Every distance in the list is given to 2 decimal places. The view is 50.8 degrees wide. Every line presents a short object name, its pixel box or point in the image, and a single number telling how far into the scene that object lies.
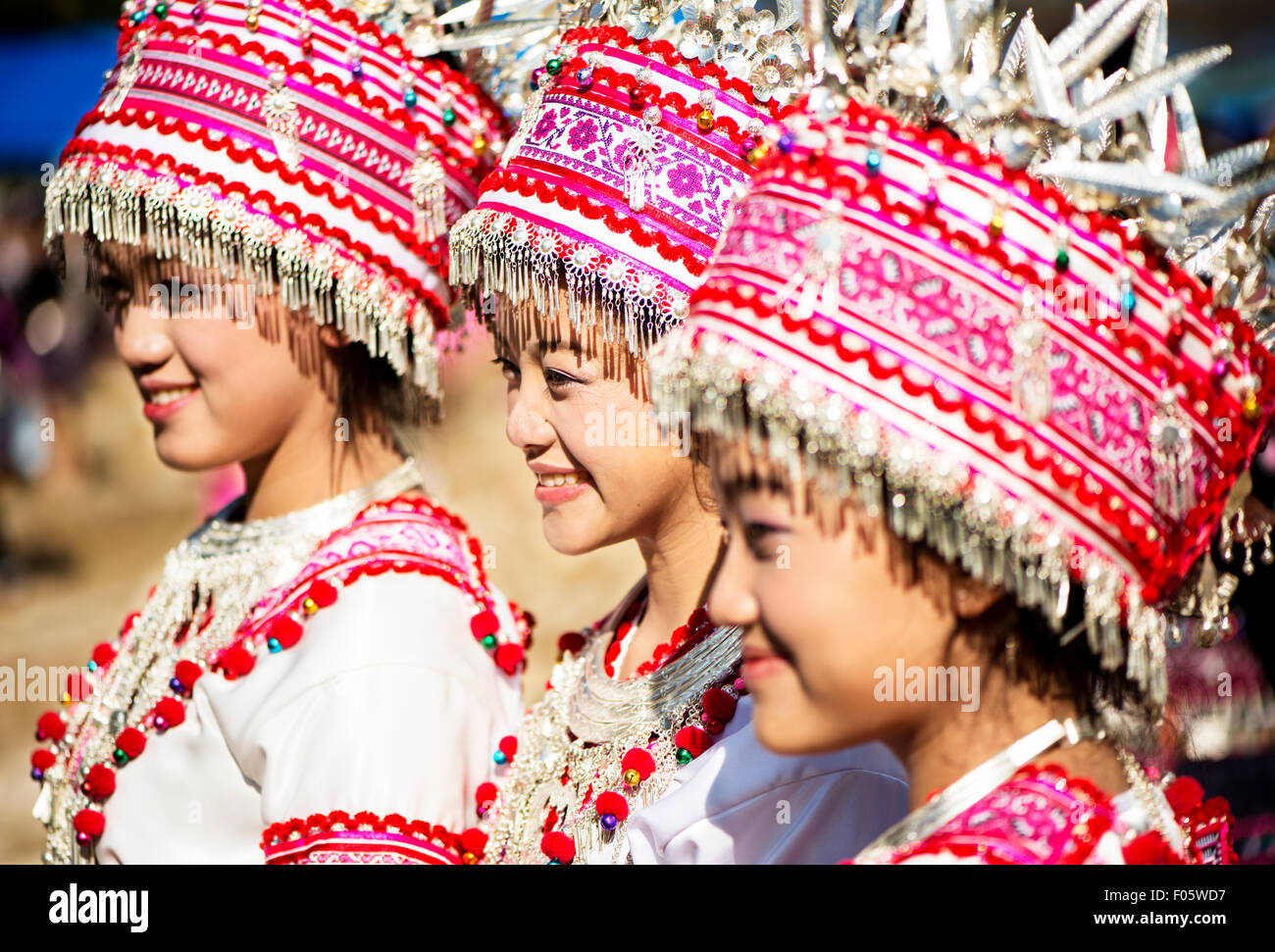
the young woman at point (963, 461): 1.64
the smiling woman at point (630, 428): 2.16
